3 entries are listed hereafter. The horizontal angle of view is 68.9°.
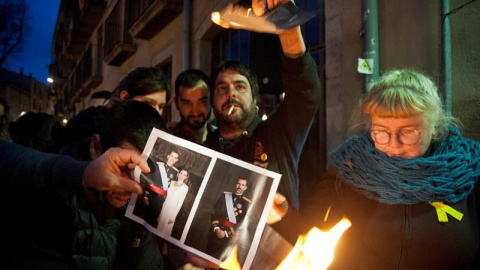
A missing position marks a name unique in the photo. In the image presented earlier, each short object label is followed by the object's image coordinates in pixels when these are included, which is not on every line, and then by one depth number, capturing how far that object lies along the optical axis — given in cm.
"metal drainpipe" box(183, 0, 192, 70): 728
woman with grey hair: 155
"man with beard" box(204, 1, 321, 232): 188
